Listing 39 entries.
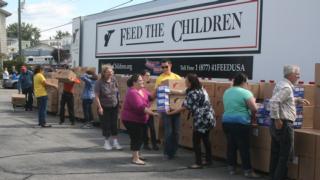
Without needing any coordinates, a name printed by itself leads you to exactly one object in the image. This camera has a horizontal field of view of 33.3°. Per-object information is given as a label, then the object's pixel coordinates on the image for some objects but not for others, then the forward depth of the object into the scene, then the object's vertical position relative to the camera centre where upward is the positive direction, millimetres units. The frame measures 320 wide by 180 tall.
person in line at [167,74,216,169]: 8672 -850
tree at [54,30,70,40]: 172225 +7341
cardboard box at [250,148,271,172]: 8180 -1532
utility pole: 45578 +3212
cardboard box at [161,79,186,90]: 9633 -465
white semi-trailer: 8523 +452
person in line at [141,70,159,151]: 10575 -1586
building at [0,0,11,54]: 59438 +3108
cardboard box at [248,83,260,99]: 9009 -481
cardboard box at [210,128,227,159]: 9328 -1486
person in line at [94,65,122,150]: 10297 -873
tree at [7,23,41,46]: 165650 +7689
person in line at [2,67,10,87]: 37247 -1575
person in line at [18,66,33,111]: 19125 -1098
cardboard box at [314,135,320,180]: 7336 -1400
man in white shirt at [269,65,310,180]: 7297 -732
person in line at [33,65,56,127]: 13656 -980
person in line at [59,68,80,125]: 14586 -1204
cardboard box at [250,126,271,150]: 8141 -1208
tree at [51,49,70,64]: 61294 +122
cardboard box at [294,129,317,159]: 7430 -1154
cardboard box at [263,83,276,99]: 8759 -486
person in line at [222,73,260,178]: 8086 -853
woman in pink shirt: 8875 -919
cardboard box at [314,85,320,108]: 7711 -506
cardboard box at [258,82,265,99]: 8969 -502
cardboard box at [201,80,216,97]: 9703 -505
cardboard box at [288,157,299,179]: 7715 -1585
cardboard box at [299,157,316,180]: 7440 -1506
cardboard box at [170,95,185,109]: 9516 -757
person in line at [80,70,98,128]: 14164 -1023
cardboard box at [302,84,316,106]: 7920 -473
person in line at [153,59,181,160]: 9492 -1345
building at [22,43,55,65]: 65256 +378
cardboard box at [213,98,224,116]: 9445 -846
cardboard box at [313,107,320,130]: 7797 -845
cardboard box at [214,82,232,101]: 9406 -517
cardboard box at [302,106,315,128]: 8000 -837
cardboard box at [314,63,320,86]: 7613 -168
